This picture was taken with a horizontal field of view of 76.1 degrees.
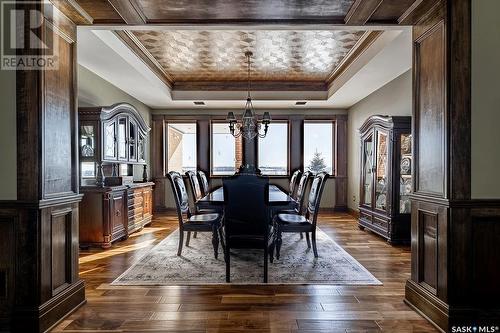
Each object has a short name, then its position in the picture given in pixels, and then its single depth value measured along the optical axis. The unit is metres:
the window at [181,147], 7.71
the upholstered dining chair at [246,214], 3.09
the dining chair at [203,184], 5.46
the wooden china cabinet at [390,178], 4.58
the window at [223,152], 7.68
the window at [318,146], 7.69
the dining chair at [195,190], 4.43
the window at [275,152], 7.68
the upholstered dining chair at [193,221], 3.74
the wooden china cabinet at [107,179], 4.39
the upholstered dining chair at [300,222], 3.64
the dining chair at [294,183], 5.26
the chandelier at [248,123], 4.97
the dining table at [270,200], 3.42
